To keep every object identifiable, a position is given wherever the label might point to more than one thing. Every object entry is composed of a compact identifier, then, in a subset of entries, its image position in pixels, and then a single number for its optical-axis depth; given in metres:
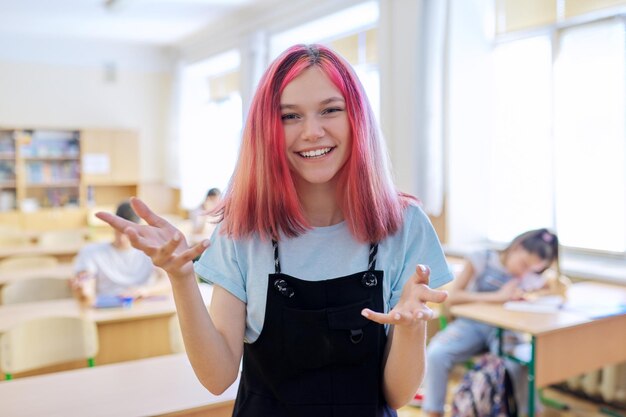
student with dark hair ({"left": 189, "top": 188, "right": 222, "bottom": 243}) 6.13
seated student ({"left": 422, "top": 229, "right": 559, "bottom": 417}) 3.34
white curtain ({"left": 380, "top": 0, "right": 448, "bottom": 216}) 4.88
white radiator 3.78
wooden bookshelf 8.78
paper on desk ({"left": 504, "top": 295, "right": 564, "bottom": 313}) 3.19
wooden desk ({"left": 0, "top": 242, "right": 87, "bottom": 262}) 5.45
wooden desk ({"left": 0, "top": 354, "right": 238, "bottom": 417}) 1.88
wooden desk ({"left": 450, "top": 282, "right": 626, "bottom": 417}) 2.89
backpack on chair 3.07
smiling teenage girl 1.15
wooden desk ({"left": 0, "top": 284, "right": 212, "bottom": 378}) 3.20
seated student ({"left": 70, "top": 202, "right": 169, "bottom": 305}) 3.60
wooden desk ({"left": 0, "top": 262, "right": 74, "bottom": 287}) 4.09
